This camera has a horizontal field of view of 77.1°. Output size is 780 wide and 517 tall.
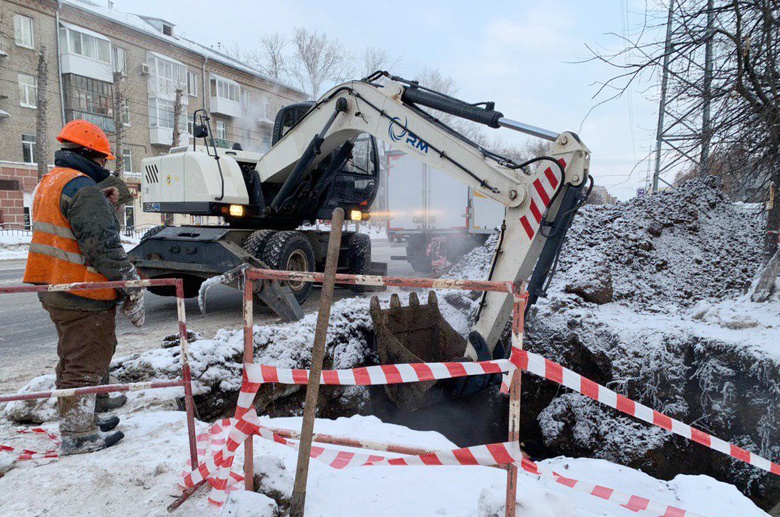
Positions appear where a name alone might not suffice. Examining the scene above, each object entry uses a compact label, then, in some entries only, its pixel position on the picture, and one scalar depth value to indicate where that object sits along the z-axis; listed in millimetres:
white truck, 13023
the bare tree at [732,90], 5301
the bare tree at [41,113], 20422
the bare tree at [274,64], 35625
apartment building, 24234
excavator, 4277
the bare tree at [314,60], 34625
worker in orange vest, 2986
